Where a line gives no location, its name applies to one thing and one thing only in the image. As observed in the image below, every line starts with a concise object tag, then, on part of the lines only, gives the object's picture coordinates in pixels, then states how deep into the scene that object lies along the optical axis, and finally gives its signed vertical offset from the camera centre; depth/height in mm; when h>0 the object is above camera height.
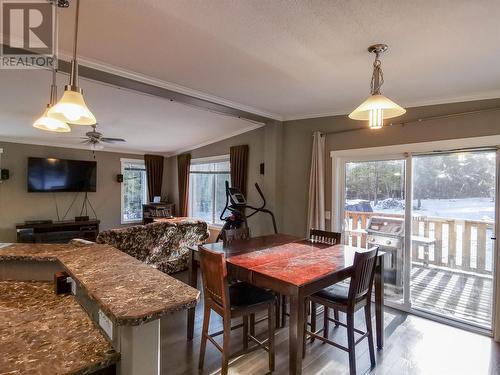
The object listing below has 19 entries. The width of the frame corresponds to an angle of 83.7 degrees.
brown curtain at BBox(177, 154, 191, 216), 6887 +145
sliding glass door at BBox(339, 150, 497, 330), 2953 -420
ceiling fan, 4342 +752
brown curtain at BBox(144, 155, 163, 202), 7391 +353
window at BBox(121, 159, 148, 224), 7160 -81
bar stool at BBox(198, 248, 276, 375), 2045 -890
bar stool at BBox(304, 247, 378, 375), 2084 -864
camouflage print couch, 3574 -770
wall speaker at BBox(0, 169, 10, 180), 5438 +193
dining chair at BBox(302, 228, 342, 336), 3094 -553
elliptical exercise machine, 4523 -325
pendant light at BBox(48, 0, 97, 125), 1411 +408
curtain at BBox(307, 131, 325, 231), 3938 +42
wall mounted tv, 5730 +211
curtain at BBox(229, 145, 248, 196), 5082 +372
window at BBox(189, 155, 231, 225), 6094 +3
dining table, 1857 -613
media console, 5363 -942
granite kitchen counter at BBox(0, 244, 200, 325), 899 -397
